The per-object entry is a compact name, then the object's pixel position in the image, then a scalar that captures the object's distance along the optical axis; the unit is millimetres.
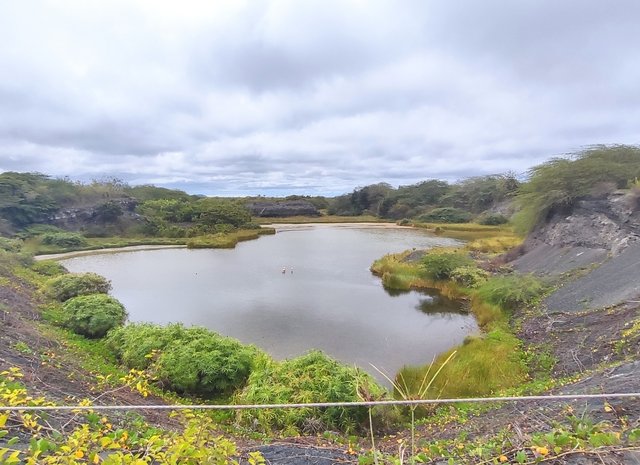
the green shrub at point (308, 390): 6668
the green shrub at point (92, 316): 11367
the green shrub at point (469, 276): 17683
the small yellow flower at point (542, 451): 3235
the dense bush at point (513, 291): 14062
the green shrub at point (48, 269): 20000
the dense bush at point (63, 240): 33562
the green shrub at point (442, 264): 19078
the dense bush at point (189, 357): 8477
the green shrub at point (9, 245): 23375
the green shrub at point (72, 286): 14703
